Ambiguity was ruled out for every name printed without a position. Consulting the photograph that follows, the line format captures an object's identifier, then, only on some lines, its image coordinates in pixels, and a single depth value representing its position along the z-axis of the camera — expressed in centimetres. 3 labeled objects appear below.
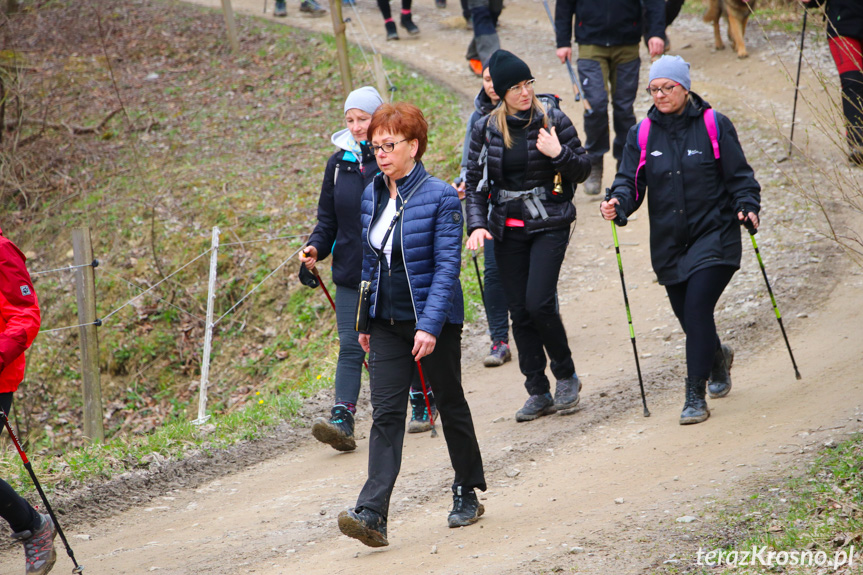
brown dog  2896
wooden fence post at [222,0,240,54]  3794
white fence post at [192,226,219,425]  1577
